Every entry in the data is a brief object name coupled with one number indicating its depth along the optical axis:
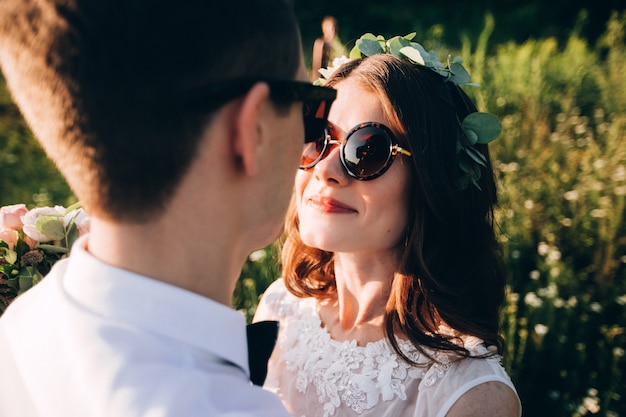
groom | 0.45
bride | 0.74
